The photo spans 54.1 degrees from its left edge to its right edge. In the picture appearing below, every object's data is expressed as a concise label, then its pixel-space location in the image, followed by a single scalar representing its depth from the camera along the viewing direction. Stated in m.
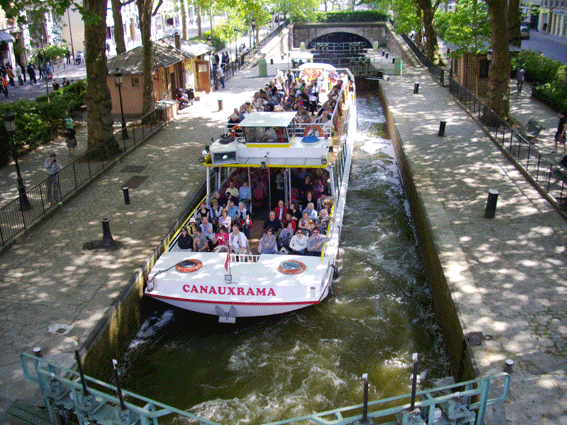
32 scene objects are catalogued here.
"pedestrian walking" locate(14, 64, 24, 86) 36.56
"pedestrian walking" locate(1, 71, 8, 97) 31.61
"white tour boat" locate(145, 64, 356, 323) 11.41
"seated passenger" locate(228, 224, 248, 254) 12.58
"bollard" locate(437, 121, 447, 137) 22.50
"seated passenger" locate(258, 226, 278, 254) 12.53
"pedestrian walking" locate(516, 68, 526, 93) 29.95
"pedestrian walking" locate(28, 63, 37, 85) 36.95
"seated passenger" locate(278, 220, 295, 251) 12.91
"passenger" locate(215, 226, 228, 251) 12.69
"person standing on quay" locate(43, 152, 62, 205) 16.15
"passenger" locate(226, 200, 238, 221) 13.90
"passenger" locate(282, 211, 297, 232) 13.09
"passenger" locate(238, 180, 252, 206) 14.77
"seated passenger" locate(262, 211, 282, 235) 13.34
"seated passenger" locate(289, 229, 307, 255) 12.62
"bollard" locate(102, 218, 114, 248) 13.61
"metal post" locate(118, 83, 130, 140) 22.67
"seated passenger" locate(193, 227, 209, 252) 12.86
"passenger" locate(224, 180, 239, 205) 14.76
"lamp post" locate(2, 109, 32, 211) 14.75
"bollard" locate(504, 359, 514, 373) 8.02
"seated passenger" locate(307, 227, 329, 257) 12.52
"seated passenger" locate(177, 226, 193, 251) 12.91
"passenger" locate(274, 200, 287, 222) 13.52
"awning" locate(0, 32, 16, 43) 35.50
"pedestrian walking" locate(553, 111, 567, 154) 19.36
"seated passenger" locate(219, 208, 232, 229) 13.20
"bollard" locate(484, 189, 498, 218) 14.35
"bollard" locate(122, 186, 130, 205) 16.29
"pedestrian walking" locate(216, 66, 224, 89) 35.78
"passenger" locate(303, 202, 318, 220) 13.53
